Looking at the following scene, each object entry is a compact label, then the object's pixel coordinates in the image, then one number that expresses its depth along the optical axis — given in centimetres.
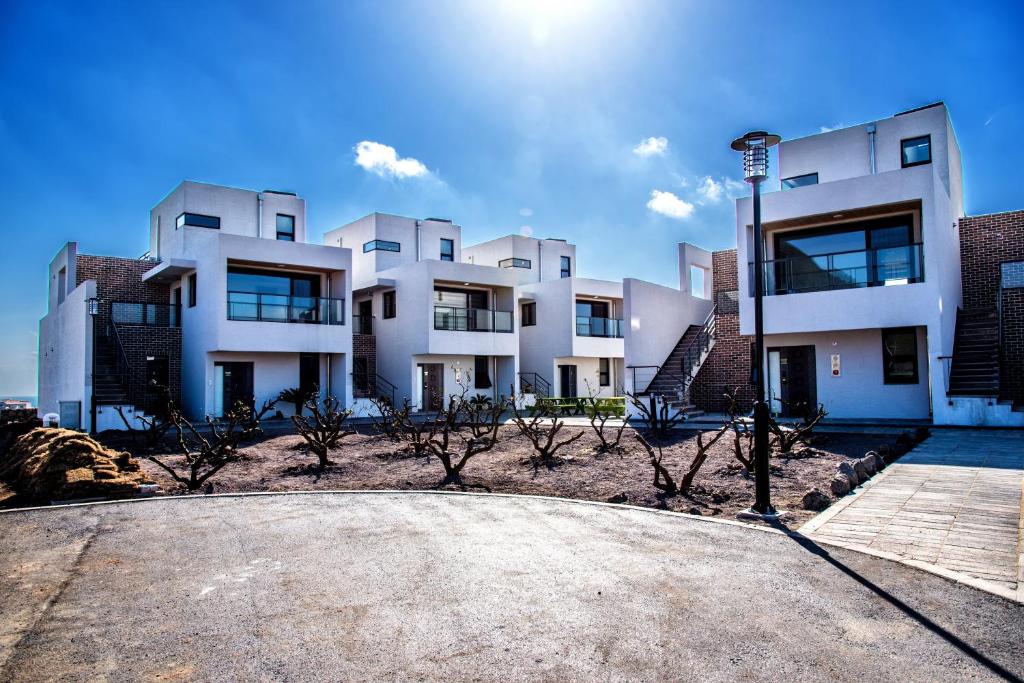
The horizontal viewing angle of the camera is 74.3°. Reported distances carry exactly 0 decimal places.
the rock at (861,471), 945
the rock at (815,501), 775
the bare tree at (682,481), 867
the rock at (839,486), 841
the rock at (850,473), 899
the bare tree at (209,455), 1012
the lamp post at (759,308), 750
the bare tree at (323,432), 1178
